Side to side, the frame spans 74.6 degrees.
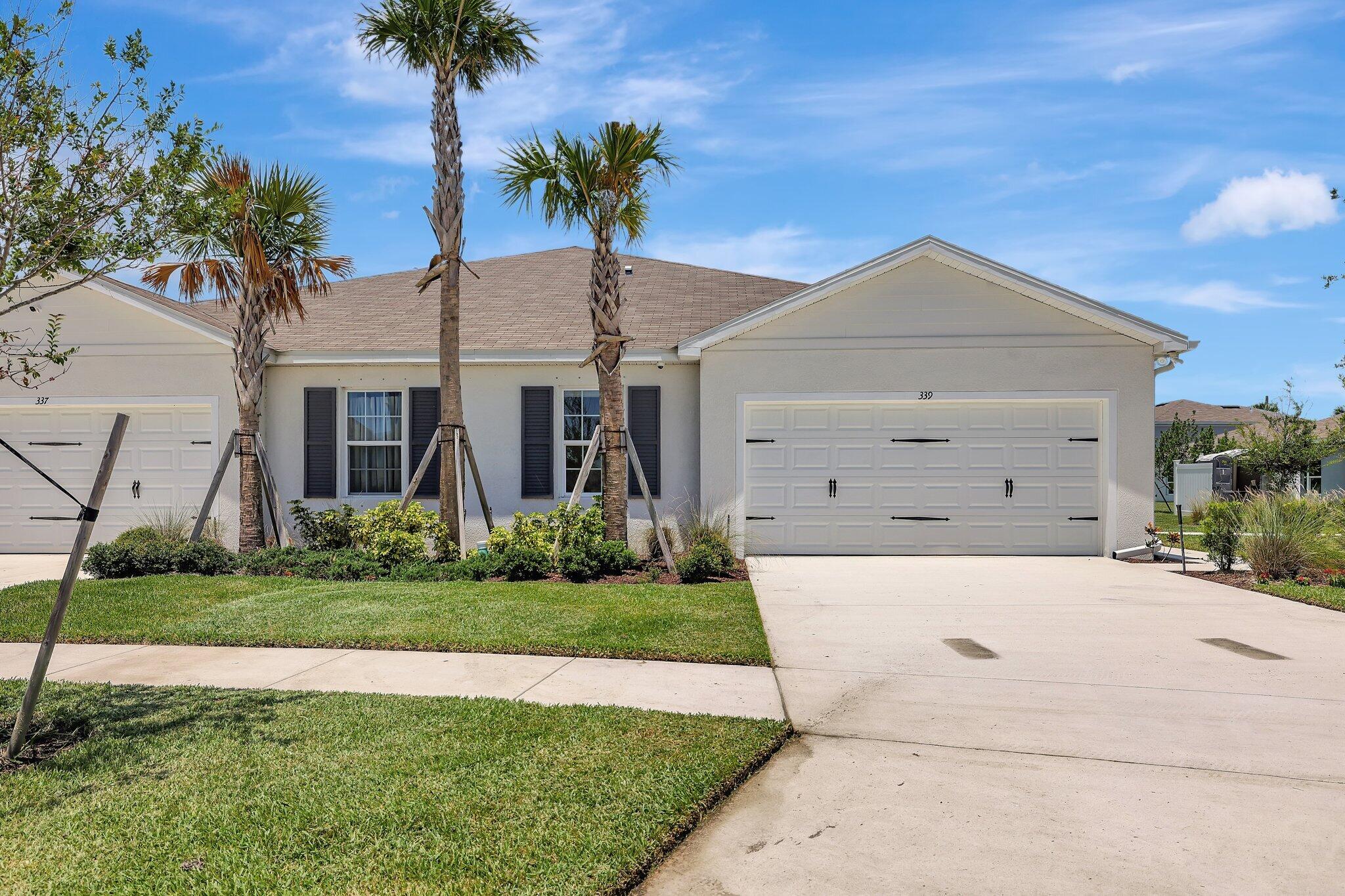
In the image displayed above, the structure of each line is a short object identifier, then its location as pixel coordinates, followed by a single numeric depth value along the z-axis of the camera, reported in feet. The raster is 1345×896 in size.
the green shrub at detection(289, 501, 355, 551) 39.29
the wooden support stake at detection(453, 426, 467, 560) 37.32
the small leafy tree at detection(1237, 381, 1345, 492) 70.49
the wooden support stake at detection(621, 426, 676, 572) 36.47
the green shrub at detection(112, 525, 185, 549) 36.65
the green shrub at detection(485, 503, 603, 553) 35.76
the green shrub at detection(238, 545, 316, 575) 35.81
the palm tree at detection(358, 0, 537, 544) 36.50
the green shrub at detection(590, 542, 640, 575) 34.50
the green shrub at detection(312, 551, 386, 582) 34.73
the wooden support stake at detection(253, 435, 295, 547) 39.42
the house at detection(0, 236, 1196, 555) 41.47
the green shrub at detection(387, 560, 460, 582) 34.12
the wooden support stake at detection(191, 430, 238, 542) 38.06
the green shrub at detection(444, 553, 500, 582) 34.42
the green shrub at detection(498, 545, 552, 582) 34.09
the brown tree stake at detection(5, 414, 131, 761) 14.60
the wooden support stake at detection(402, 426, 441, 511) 37.24
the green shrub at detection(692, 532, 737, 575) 35.12
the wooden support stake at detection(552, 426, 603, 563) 37.06
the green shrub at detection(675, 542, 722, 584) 33.73
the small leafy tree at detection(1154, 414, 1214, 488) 95.96
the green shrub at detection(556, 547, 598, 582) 33.76
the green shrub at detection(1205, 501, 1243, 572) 37.65
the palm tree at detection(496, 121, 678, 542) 35.96
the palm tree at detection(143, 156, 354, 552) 37.14
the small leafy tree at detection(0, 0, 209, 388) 15.31
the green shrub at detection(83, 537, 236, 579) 35.19
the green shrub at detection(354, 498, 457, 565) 36.24
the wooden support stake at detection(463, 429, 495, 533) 38.99
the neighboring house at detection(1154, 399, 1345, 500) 124.16
